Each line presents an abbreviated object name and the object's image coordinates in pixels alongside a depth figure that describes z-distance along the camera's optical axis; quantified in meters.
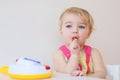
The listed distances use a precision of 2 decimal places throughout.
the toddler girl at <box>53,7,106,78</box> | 1.17
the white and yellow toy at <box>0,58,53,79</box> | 0.87
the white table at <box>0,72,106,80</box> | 0.91
